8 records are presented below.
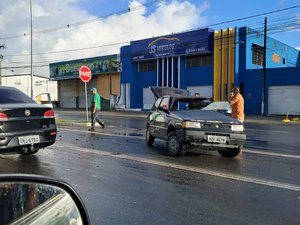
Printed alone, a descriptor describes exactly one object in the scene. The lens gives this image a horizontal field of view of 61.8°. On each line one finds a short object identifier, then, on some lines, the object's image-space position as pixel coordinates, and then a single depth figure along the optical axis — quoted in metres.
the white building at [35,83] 44.70
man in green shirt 10.20
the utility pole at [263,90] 19.39
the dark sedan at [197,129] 5.58
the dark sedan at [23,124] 4.69
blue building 20.42
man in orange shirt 6.93
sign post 12.26
